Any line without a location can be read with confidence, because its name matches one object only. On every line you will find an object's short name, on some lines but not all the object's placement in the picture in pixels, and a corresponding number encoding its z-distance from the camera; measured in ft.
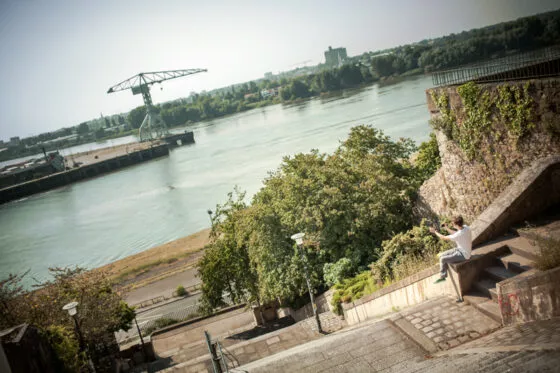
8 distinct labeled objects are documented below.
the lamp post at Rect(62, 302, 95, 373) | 35.83
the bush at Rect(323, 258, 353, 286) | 37.99
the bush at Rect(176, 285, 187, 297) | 84.64
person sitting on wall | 20.34
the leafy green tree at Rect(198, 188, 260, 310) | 52.80
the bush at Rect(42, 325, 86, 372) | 30.27
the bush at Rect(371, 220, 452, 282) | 28.58
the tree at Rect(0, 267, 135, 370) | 38.58
